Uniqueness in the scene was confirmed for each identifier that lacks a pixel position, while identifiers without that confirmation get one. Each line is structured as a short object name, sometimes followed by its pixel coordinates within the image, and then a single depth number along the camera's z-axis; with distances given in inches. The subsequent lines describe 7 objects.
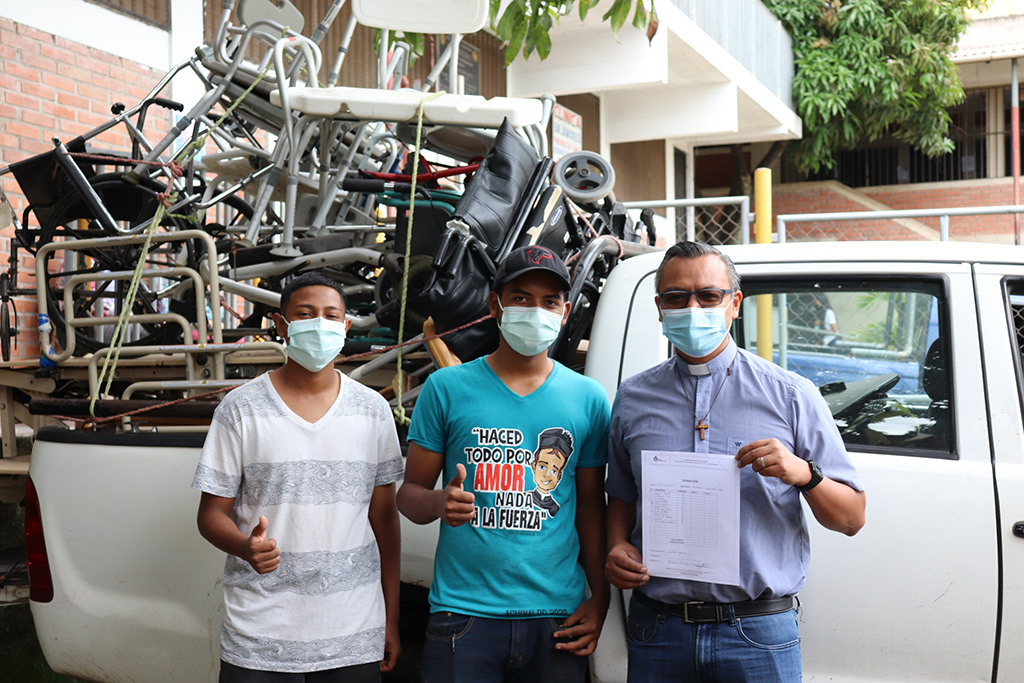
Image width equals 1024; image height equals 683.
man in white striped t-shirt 81.9
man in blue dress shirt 74.8
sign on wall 451.8
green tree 583.5
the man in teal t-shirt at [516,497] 79.6
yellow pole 228.1
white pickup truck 88.0
